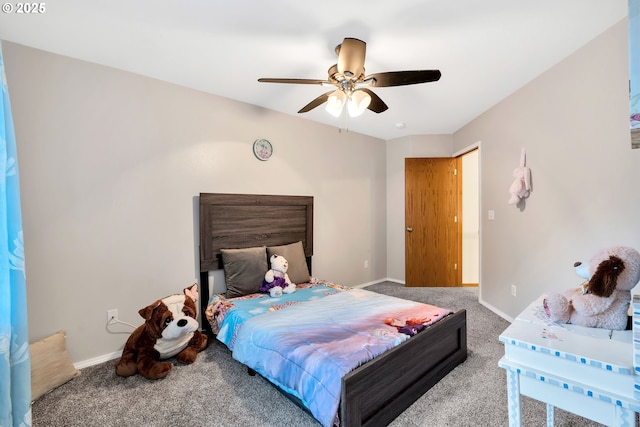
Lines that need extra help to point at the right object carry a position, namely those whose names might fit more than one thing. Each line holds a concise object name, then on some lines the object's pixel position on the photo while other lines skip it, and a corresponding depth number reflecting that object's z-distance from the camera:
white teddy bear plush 2.87
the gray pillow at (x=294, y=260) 3.20
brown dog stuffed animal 2.17
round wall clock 3.32
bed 1.57
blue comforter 1.57
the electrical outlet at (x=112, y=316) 2.42
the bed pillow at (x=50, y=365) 1.93
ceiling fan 1.82
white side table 0.95
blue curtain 1.45
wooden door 4.53
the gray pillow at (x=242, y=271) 2.84
